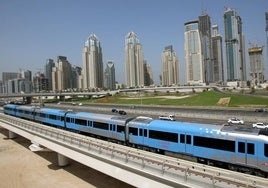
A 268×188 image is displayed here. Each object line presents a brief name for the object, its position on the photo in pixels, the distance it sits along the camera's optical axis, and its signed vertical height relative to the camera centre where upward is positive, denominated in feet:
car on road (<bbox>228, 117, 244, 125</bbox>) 119.76 -16.55
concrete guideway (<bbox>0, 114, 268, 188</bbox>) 43.27 -15.90
